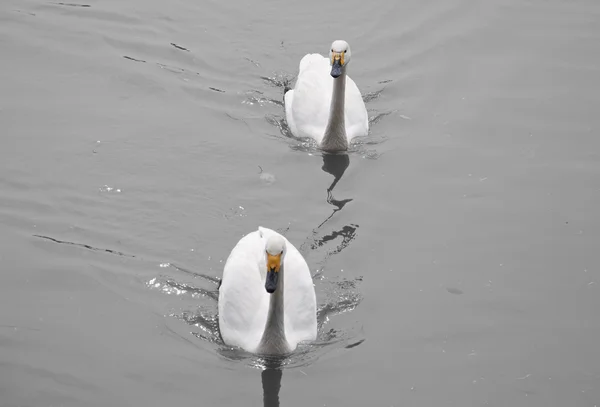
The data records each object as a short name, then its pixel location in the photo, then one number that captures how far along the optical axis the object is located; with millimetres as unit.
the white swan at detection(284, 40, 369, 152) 14078
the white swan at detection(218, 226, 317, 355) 10508
